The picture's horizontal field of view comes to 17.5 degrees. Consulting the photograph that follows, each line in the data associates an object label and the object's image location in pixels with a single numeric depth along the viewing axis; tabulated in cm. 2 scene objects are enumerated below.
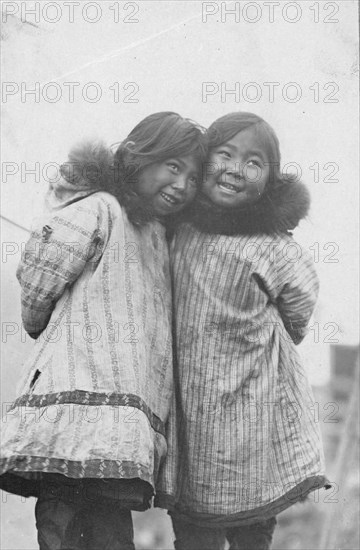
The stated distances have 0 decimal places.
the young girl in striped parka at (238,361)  362
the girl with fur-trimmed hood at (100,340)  334
